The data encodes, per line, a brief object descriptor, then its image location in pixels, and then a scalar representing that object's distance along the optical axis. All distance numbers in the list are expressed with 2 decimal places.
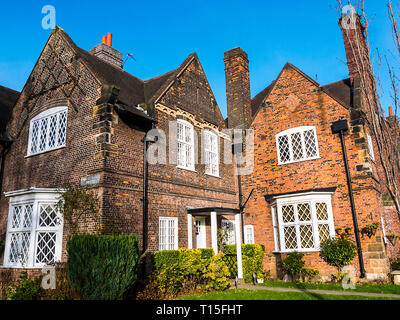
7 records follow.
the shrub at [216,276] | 11.17
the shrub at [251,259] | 13.65
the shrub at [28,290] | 9.08
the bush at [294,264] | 13.58
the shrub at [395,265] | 13.61
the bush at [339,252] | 12.95
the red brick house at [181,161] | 11.12
